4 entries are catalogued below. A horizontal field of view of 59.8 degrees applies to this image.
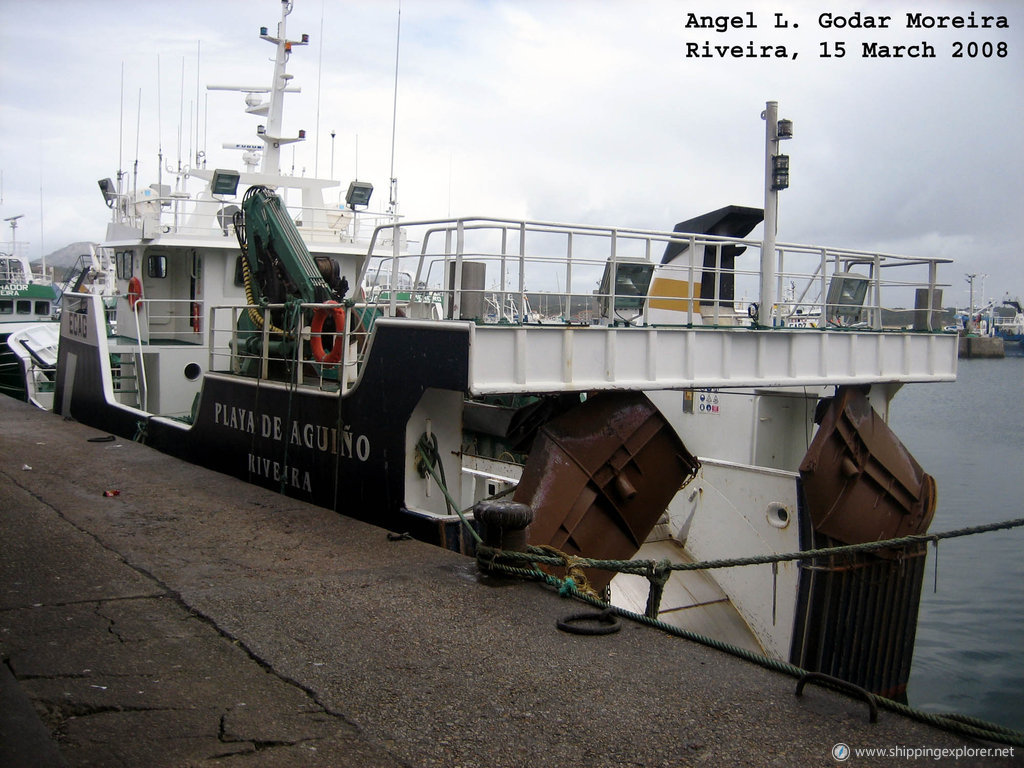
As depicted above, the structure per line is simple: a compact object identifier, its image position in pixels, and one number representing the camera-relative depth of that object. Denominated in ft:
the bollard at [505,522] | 17.90
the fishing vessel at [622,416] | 21.65
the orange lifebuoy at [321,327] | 28.46
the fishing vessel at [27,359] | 60.23
